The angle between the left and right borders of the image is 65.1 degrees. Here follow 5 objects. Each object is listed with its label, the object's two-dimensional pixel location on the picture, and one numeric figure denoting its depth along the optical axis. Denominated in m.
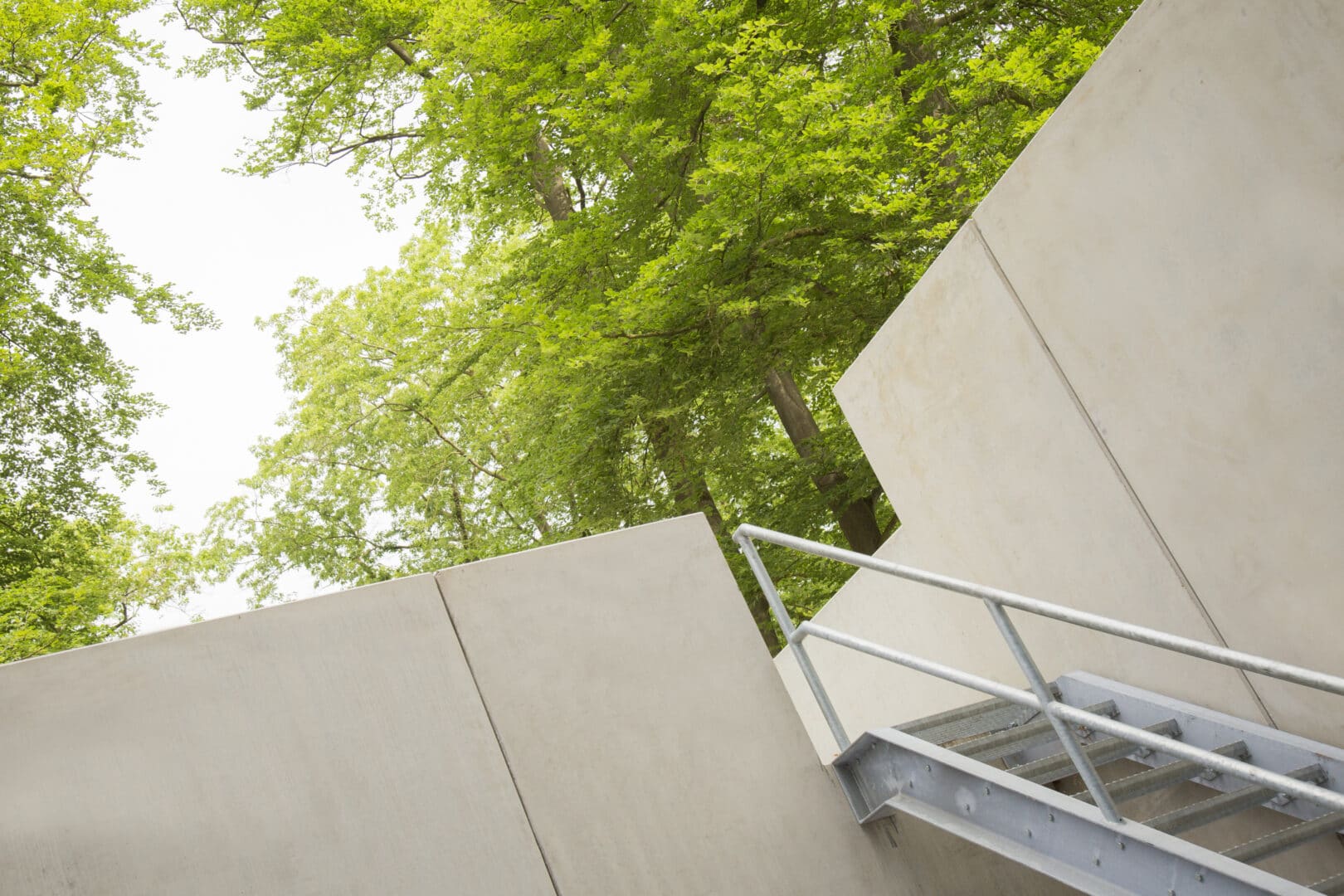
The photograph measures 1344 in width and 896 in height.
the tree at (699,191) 9.61
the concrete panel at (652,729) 3.56
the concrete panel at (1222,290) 3.39
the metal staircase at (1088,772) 2.96
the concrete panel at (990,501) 4.51
